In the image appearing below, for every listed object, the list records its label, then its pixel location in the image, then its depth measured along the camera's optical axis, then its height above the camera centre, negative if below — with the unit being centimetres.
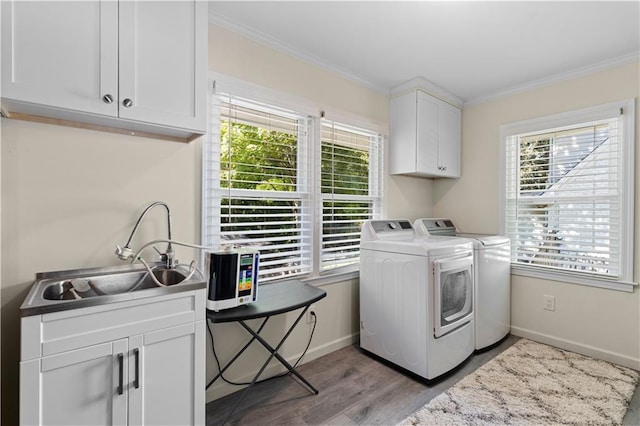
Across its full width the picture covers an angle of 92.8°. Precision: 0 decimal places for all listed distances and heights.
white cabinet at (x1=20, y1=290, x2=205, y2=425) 109 -61
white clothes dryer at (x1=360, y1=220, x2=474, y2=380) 220 -69
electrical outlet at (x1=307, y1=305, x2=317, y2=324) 252 -84
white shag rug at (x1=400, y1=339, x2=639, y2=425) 187 -125
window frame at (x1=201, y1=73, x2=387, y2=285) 201 +58
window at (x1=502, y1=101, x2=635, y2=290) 253 +17
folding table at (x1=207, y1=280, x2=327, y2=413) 165 -55
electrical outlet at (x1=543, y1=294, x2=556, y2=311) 286 -85
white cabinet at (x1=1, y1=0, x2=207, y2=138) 123 +67
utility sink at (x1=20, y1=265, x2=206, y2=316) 113 -34
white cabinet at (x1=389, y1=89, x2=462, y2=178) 296 +78
